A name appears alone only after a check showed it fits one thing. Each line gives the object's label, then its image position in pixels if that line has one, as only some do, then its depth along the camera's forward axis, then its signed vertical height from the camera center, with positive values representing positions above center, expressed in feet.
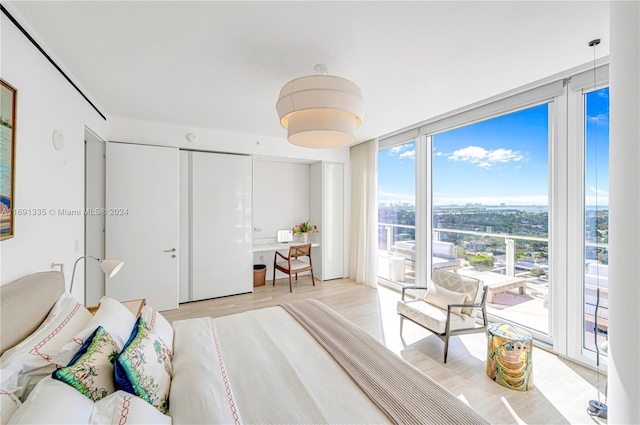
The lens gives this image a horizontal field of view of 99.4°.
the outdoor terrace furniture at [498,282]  10.00 -2.65
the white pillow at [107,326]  3.80 -1.94
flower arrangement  17.15 -1.07
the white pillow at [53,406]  2.62 -1.99
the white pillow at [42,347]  3.53 -1.98
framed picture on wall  4.56 +0.97
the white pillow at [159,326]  5.23 -2.32
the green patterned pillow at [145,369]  3.59 -2.24
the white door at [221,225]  13.14 -0.68
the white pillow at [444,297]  8.87 -2.88
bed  3.25 -2.59
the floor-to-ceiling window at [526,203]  7.91 +0.38
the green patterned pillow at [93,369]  3.26 -2.00
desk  15.14 -2.01
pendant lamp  6.06 +2.44
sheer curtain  15.64 +0.02
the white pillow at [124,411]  3.02 -2.30
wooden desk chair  14.82 -2.87
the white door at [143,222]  11.18 -0.44
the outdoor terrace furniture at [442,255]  12.08 -1.99
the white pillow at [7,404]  2.82 -2.12
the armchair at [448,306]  8.41 -3.24
